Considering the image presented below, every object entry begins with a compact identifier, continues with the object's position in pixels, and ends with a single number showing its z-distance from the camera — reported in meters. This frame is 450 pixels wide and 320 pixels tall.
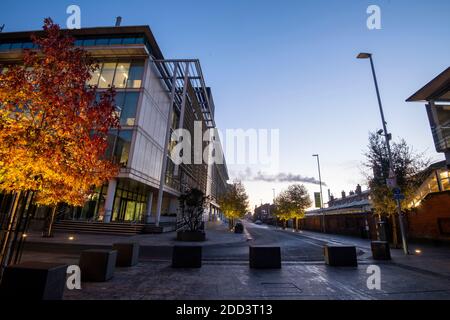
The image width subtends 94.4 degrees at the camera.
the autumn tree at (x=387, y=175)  14.14
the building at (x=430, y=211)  15.05
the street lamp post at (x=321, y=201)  33.28
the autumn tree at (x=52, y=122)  5.08
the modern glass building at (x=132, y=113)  23.01
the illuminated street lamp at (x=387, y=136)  11.03
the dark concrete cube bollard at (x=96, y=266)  5.58
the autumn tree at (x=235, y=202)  34.22
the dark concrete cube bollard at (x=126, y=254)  7.58
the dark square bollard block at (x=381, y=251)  9.41
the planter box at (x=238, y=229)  25.77
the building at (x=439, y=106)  12.48
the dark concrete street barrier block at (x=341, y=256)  7.98
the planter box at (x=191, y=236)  14.95
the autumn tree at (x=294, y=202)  39.97
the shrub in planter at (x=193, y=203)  17.48
